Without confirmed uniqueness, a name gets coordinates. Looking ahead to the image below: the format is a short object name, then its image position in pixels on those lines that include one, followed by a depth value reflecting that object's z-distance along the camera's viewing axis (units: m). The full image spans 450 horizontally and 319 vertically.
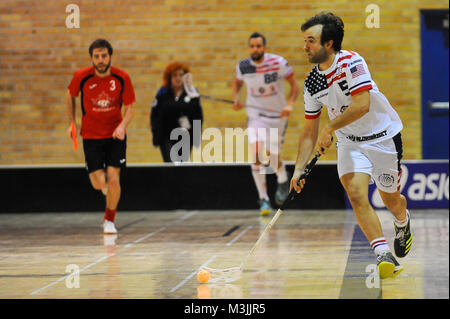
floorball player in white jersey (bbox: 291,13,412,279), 11.37
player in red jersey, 18.05
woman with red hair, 23.20
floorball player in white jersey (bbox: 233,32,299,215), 22.25
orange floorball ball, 11.98
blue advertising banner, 22.98
